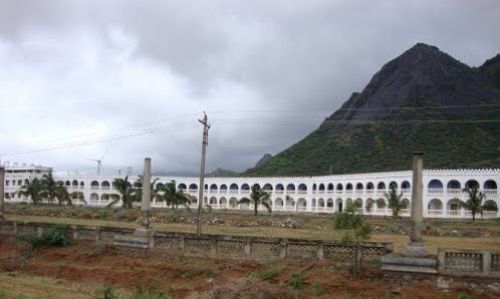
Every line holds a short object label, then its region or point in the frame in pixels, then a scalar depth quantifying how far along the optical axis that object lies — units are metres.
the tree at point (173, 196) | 70.19
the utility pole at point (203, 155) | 27.58
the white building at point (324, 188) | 59.16
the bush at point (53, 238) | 25.06
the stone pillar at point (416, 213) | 16.95
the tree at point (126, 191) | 70.56
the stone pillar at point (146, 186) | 24.09
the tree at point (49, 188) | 85.44
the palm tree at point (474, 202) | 52.69
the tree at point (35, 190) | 85.06
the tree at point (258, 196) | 66.81
